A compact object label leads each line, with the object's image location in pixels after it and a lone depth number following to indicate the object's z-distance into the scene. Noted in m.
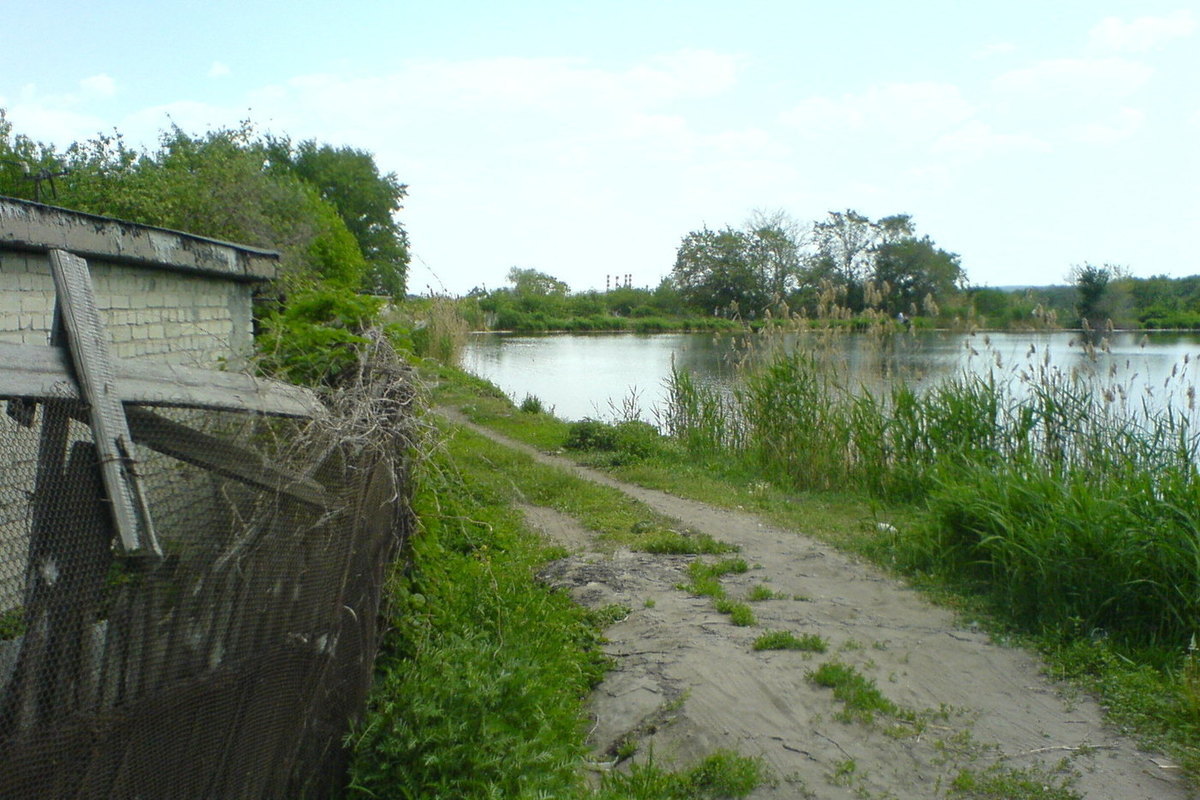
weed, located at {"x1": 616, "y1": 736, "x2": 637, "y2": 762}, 4.31
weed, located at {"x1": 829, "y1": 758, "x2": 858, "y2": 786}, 4.06
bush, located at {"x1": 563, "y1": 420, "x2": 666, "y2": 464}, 12.50
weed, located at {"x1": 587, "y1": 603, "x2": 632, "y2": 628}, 5.84
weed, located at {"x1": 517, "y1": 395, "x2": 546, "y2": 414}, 17.73
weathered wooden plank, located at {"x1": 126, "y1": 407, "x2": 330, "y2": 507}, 2.25
